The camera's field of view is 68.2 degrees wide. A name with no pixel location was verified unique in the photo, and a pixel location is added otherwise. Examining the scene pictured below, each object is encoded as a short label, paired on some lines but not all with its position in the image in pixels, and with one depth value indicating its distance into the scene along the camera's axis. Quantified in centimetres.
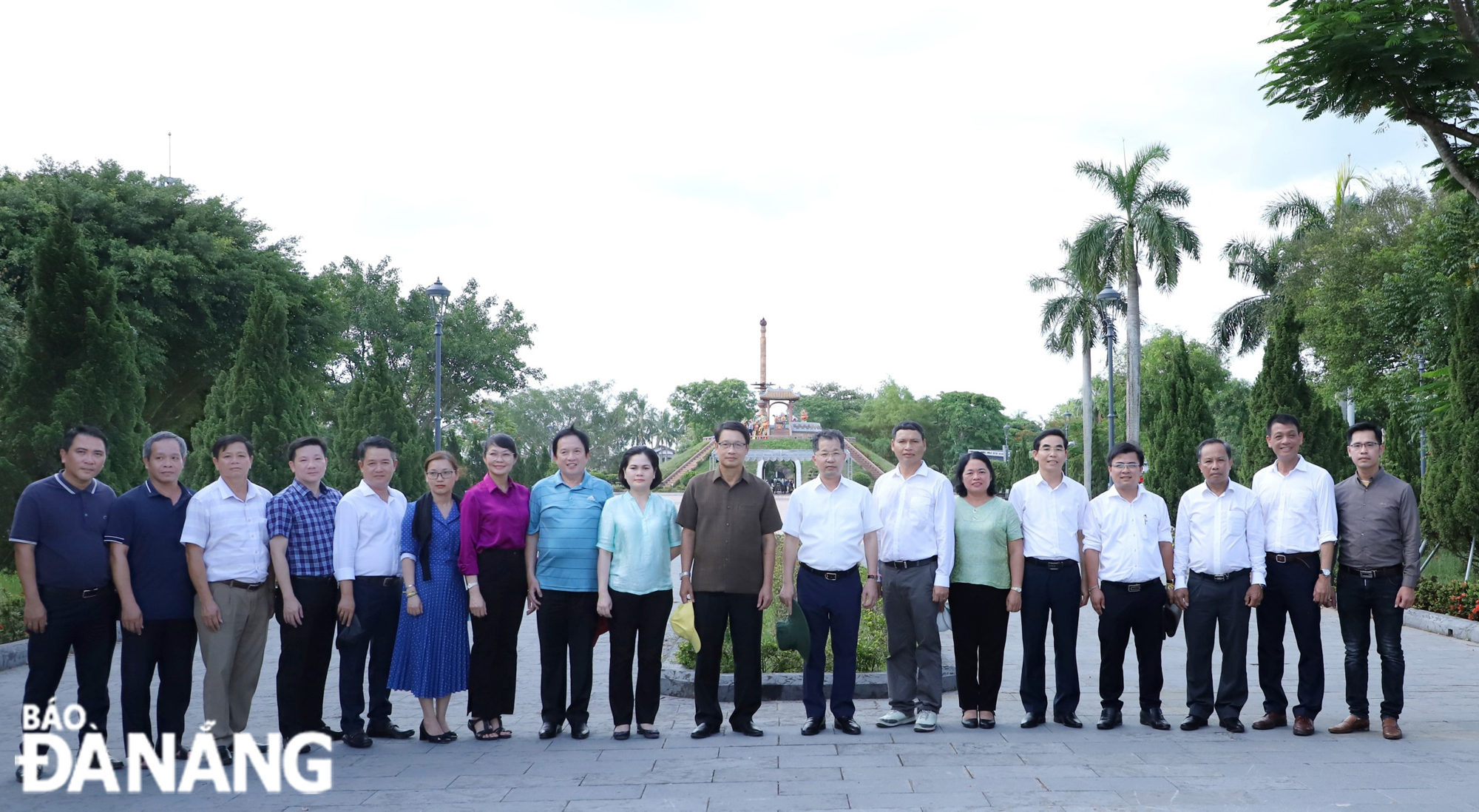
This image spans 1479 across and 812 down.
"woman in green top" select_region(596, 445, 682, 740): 586
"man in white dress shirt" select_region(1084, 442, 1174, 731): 599
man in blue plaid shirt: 554
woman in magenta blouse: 582
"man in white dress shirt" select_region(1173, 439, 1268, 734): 593
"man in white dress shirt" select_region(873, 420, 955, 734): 598
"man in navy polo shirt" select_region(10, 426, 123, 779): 509
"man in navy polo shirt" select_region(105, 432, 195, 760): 522
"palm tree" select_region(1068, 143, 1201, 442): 3128
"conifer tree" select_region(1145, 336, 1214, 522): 2058
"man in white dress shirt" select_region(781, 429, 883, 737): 593
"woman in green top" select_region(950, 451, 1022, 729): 602
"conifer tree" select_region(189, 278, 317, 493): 1497
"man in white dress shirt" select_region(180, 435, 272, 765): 532
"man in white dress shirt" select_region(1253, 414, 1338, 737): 585
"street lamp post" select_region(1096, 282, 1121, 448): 2331
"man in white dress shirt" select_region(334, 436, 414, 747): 567
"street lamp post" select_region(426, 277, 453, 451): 2027
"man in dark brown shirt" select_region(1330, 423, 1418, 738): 576
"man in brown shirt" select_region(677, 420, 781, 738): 585
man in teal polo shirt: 588
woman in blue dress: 579
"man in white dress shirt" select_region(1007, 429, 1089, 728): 603
